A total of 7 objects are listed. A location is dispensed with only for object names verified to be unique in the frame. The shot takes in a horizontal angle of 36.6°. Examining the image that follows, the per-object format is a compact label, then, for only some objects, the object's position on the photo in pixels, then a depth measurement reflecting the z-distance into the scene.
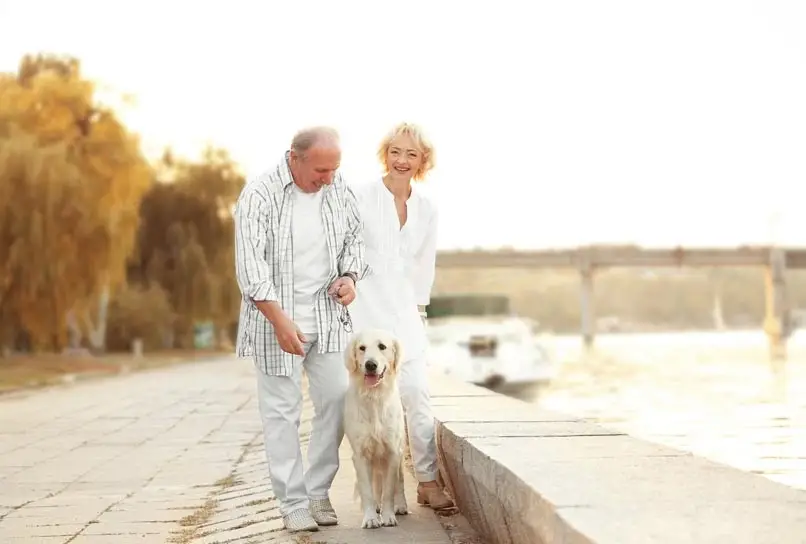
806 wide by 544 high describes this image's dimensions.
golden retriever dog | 5.88
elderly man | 5.78
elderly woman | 6.50
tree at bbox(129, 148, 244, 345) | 44.47
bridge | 79.69
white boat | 27.95
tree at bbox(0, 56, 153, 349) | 28.00
